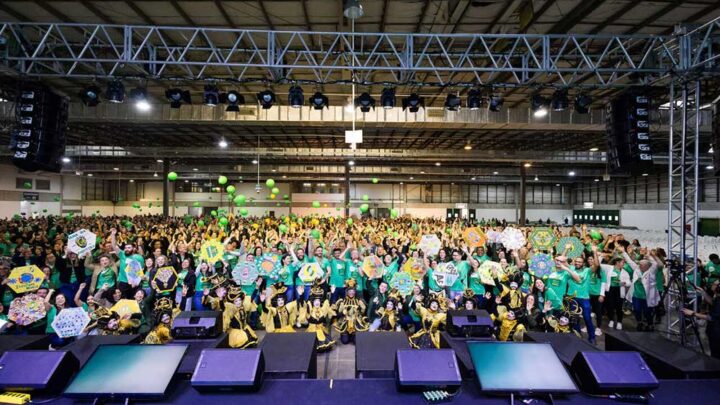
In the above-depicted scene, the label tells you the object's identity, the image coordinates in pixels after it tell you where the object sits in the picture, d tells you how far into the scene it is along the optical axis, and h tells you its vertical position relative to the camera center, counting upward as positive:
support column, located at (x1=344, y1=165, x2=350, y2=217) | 22.57 +1.42
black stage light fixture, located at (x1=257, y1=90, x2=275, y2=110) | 7.90 +2.50
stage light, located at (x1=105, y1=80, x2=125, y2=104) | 7.38 +2.46
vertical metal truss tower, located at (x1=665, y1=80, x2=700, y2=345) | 5.99 +0.12
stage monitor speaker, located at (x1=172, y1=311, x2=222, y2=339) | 4.42 -1.64
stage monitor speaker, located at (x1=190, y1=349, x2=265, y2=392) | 2.59 -1.32
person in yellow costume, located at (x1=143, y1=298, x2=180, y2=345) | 4.97 -1.90
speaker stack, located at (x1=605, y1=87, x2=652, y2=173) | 6.86 +1.55
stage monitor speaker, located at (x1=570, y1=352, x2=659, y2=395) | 2.56 -1.31
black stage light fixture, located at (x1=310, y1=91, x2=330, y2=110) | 8.07 +2.50
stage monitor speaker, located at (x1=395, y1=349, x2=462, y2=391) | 2.63 -1.33
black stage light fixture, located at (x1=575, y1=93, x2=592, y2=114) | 7.90 +2.45
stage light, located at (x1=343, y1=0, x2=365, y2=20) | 5.30 +3.10
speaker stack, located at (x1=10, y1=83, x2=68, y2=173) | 6.91 +1.57
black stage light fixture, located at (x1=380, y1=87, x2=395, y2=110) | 8.11 +2.59
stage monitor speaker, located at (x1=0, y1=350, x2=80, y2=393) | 2.54 -1.31
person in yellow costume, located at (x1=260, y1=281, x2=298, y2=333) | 6.21 -2.07
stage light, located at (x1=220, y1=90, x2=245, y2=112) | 7.95 +2.49
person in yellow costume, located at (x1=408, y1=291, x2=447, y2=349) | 5.13 -1.88
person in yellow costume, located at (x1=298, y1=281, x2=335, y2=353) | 6.09 -2.15
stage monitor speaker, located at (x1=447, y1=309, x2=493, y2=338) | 4.26 -1.53
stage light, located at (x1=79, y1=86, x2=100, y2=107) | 7.52 +2.41
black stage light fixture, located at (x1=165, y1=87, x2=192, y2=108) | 7.97 +2.55
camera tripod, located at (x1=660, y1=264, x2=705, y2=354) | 5.75 -1.49
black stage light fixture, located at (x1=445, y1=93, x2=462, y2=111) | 8.25 +2.54
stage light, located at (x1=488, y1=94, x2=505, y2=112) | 8.44 +2.57
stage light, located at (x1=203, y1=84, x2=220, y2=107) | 7.68 +2.48
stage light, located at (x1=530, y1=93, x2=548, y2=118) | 8.27 +2.53
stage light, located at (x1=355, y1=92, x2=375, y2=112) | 8.14 +2.50
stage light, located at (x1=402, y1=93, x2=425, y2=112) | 8.13 +2.50
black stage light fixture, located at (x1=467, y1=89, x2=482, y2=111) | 8.13 +2.57
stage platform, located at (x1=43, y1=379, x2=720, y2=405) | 2.58 -1.49
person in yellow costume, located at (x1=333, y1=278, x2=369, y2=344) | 6.39 -2.18
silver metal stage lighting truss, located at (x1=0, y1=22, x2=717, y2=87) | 6.32 +3.63
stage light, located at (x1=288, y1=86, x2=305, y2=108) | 7.89 +2.53
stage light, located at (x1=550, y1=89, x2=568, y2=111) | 7.73 +2.44
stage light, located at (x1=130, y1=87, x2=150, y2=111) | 7.84 +2.50
